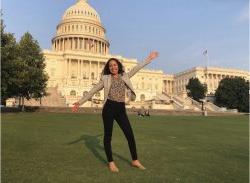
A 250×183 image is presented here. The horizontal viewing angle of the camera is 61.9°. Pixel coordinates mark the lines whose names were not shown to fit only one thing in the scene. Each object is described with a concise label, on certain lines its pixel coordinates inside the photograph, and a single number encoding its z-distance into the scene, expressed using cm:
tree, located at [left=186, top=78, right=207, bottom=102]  6245
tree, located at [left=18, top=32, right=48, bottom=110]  2469
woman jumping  462
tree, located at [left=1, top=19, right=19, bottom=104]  1974
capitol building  6027
